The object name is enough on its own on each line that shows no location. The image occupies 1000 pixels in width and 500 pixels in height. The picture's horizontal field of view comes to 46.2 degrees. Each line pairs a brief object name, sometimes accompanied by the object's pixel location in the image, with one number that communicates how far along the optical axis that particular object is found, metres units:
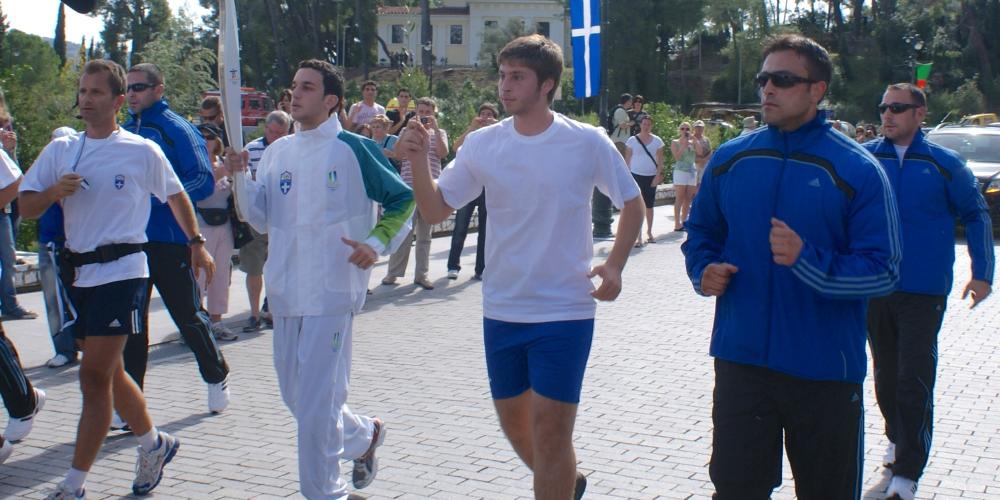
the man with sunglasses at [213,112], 10.08
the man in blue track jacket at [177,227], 6.91
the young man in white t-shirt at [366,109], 14.19
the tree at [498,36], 84.88
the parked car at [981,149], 19.89
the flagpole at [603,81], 18.14
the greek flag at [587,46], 15.77
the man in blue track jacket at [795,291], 3.81
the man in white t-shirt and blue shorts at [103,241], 5.33
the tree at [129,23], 77.31
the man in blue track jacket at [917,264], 5.63
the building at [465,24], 96.25
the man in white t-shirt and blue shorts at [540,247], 4.50
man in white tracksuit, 5.00
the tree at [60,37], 61.20
